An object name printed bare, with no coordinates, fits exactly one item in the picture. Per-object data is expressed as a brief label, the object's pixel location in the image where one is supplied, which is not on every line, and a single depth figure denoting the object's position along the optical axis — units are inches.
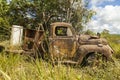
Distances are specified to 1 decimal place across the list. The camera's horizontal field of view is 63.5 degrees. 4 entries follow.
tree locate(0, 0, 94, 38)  280.8
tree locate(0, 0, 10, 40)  233.5
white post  132.5
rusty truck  119.8
